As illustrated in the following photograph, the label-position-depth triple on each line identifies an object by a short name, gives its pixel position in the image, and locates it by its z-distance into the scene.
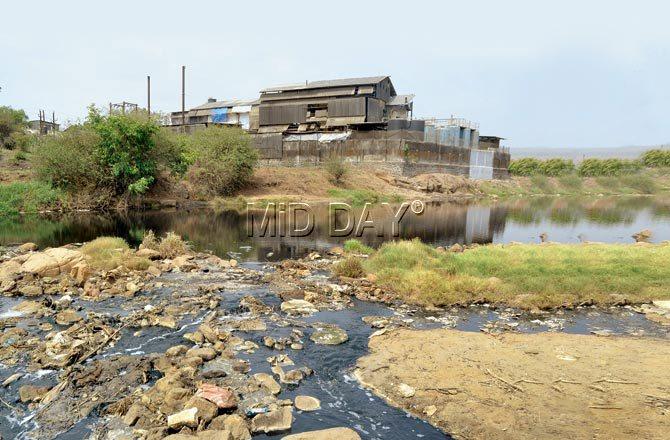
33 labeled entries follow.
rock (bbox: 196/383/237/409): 6.37
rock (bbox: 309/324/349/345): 9.22
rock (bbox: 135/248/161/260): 16.09
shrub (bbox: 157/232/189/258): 17.04
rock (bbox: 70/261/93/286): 12.77
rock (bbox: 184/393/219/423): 6.06
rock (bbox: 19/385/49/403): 6.70
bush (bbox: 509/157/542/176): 79.25
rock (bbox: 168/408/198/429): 5.85
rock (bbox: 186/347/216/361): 8.08
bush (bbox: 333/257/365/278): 14.38
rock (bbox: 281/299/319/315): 11.07
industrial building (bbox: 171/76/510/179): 53.06
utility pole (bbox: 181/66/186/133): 55.67
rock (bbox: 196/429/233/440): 5.66
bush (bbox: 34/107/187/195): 32.88
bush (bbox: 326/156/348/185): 48.72
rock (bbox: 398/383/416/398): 7.08
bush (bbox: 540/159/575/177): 80.12
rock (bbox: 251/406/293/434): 6.09
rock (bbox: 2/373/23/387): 7.16
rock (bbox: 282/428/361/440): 5.78
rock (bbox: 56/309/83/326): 9.79
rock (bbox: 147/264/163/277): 14.22
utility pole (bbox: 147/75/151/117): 52.19
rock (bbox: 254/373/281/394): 7.08
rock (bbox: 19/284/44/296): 11.88
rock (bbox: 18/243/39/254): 17.84
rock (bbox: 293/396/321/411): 6.69
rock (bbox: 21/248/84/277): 13.33
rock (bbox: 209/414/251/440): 5.86
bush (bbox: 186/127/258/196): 42.72
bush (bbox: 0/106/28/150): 48.97
